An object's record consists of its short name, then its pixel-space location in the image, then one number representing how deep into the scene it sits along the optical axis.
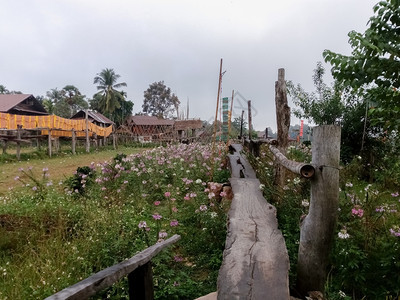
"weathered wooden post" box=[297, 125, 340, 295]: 2.01
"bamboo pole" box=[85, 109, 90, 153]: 19.59
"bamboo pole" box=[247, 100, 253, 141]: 12.40
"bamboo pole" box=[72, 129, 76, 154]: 17.77
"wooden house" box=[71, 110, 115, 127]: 32.75
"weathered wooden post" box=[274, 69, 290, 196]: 4.26
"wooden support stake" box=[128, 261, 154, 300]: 1.91
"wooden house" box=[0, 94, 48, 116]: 25.97
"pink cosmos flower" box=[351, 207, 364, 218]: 2.66
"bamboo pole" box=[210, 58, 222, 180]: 5.83
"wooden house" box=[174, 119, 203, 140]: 29.80
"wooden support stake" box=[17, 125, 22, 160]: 13.96
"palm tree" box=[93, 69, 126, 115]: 41.31
